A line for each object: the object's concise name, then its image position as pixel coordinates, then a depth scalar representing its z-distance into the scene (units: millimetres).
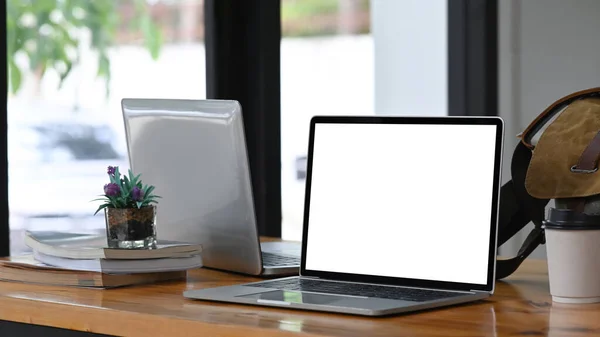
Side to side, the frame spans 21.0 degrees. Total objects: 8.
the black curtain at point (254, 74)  3212
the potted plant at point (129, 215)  2238
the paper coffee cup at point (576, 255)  1996
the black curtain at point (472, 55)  4327
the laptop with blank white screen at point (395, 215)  2071
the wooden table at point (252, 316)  1861
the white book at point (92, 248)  2193
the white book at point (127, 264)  2191
